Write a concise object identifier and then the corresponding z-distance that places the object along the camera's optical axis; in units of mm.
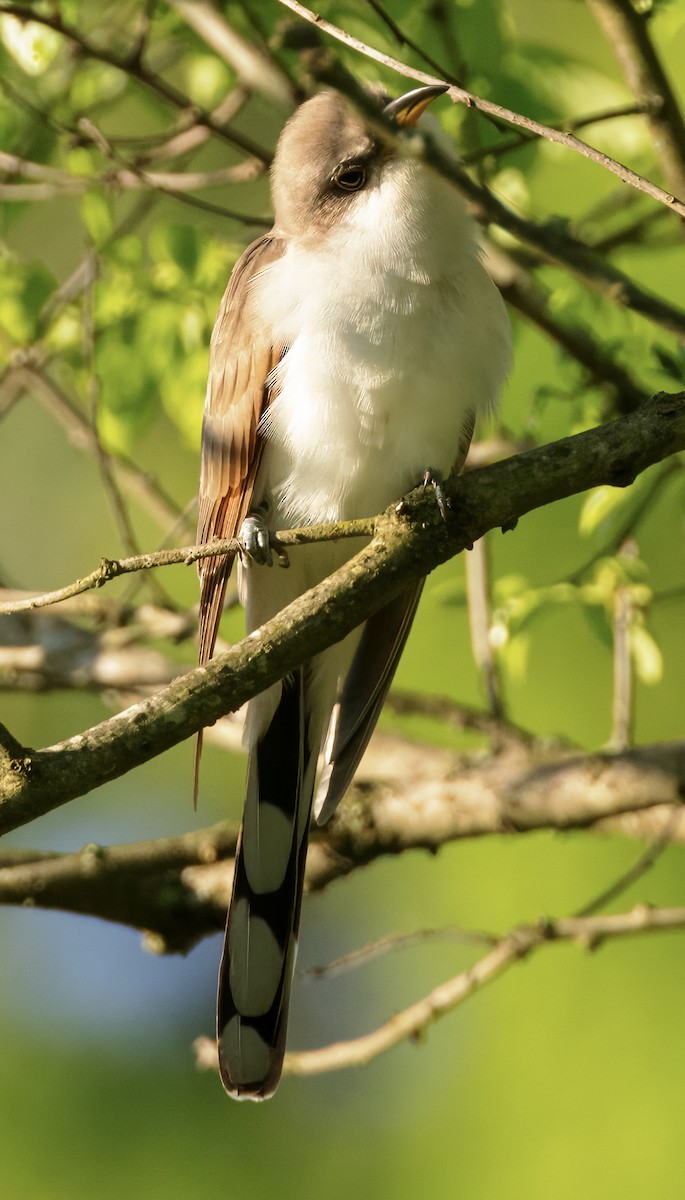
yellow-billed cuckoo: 7008
